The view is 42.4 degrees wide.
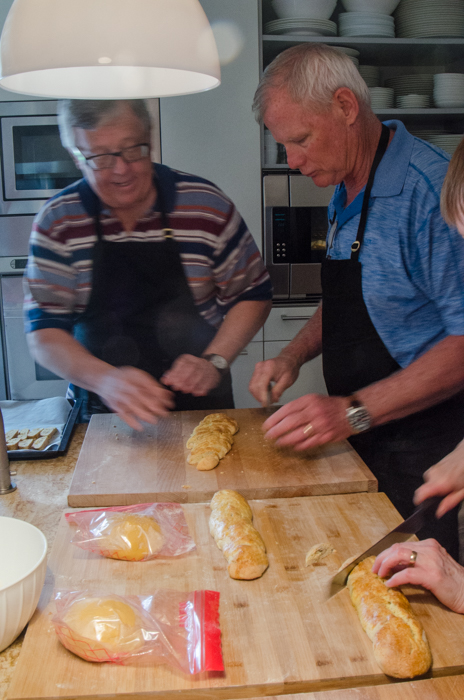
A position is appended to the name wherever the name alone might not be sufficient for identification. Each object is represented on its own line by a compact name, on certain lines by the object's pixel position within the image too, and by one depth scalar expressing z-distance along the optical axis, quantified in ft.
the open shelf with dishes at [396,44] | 9.58
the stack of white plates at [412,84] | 10.09
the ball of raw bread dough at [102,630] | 2.44
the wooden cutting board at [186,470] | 3.84
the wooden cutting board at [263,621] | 2.37
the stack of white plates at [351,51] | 9.73
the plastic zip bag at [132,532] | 3.15
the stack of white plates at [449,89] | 9.96
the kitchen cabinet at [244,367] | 10.13
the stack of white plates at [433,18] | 9.76
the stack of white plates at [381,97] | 9.89
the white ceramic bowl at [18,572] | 2.37
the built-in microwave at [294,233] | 9.89
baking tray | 4.28
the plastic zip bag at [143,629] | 2.44
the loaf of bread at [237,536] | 2.99
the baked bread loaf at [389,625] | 2.38
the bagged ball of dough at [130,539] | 3.14
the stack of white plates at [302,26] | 9.48
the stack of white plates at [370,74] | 9.96
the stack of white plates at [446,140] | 10.14
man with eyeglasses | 5.16
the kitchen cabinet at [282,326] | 10.08
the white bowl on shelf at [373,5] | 9.61
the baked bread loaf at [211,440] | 4.13
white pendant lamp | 2.87
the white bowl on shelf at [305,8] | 9.37
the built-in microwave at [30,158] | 9.35
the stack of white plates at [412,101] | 10.02
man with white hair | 4.13
